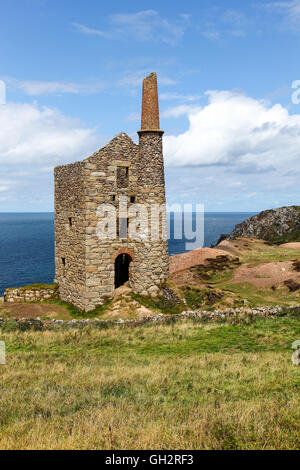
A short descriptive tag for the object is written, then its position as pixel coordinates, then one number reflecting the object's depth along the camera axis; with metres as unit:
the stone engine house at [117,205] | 21.38
